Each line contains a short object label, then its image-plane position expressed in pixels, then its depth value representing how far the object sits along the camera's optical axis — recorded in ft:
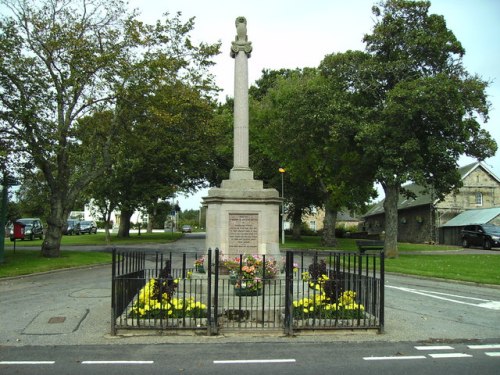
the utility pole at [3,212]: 66.13
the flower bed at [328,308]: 29.17
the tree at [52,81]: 67.41
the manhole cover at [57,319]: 31.62
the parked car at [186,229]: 268.82
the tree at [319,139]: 87.92
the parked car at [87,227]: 206.61
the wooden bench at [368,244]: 79.64
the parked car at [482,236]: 124.26
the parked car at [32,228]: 136.15
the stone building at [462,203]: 167.02
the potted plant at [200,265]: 39.96
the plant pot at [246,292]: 30.83
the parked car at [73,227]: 193.00
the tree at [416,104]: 78.74
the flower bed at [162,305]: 28.48
